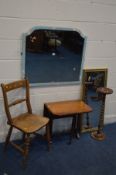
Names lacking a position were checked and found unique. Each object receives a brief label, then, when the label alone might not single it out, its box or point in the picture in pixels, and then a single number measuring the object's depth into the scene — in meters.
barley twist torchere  3.04
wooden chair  2.53
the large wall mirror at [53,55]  2.67
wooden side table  2.79
